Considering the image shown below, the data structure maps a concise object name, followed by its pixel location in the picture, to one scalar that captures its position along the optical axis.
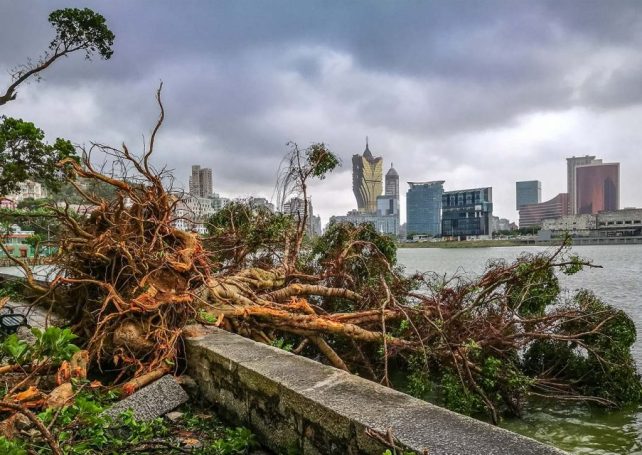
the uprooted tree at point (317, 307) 4.59
